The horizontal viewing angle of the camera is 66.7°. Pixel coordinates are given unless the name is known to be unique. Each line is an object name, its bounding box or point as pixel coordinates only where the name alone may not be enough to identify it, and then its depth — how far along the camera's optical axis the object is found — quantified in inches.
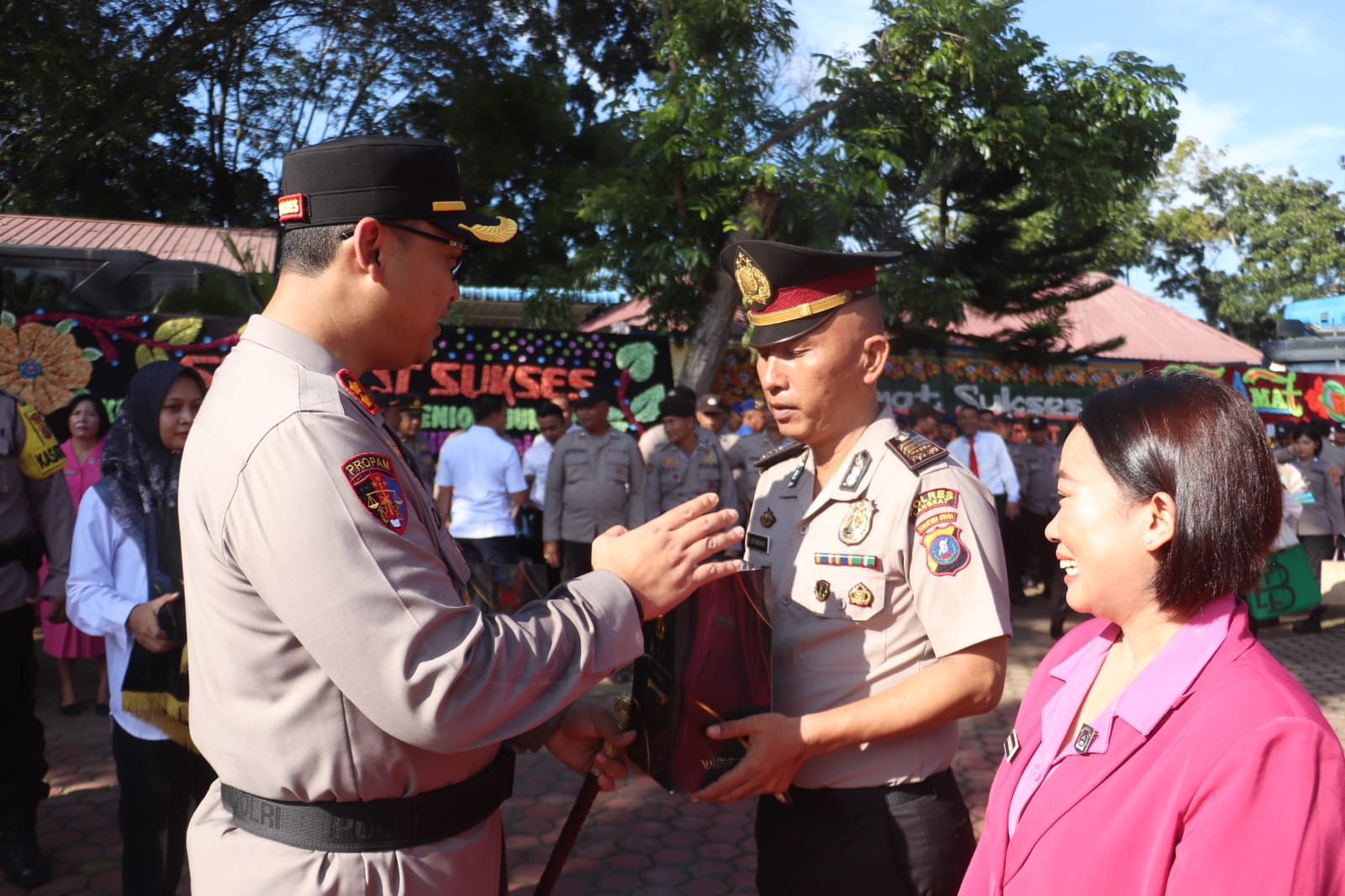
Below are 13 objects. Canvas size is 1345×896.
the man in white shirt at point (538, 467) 358.3
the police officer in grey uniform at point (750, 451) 354.3
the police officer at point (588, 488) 298.5
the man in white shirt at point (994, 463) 370.3
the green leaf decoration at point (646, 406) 420.5
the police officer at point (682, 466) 309.6
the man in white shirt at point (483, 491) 299.4
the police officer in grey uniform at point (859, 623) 73.2
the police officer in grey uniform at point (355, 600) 53.2
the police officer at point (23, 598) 150.3
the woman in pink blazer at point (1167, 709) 45.9
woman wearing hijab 118.6
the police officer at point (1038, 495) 390.3
